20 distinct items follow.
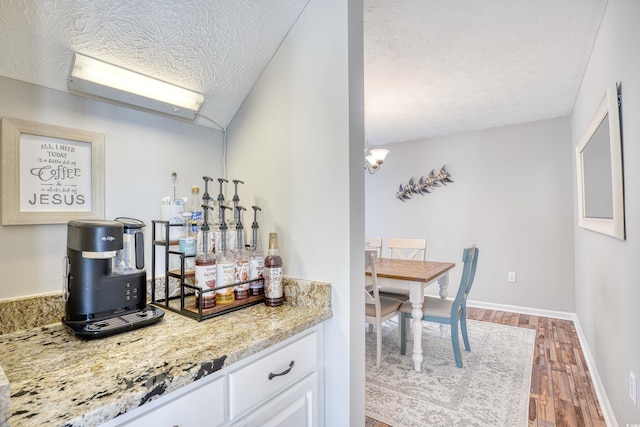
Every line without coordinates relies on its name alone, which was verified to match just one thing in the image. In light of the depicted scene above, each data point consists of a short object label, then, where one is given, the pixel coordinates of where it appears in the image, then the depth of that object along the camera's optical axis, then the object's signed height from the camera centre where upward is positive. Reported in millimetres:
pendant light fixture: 3127 +639
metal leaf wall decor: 4227 +487
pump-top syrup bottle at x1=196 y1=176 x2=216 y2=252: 1202 -15
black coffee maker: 938 -201
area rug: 1791 -1162
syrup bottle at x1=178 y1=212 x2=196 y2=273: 1181 -85
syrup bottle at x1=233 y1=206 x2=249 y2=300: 1235 -209
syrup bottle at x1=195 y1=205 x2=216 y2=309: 1124 -197
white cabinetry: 727 -490
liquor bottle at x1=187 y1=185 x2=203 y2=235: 1257 +59
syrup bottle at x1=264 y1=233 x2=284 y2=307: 1235 -247
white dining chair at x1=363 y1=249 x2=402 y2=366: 2273 -728
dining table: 2314 -495
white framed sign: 984 +172
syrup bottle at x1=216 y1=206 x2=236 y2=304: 1174 -221
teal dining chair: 2375 -754
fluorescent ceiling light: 1087 +532
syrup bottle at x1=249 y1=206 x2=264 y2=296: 1282 -215
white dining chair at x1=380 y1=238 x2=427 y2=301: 3186 -336
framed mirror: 1477 +279
